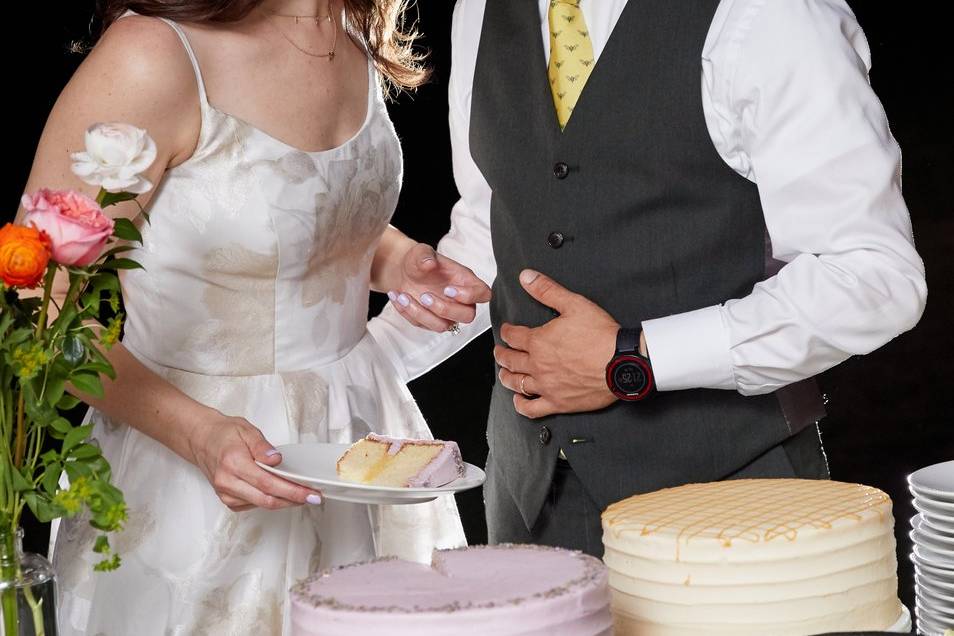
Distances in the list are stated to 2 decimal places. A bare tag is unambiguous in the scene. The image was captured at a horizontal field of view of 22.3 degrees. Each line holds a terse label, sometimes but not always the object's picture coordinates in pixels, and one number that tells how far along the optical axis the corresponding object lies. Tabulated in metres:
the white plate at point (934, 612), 1.99
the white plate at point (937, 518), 1.99
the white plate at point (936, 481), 2.00
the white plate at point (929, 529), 2.00
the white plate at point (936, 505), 1.99
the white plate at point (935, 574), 1.99
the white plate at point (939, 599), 1.99
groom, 2.16
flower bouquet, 1.75
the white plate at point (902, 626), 1.82
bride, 2.19
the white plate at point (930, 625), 1.99
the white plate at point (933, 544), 2.00
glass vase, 1.76
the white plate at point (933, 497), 2.00
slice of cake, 2.03
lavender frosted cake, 1.65
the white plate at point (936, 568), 1.99
